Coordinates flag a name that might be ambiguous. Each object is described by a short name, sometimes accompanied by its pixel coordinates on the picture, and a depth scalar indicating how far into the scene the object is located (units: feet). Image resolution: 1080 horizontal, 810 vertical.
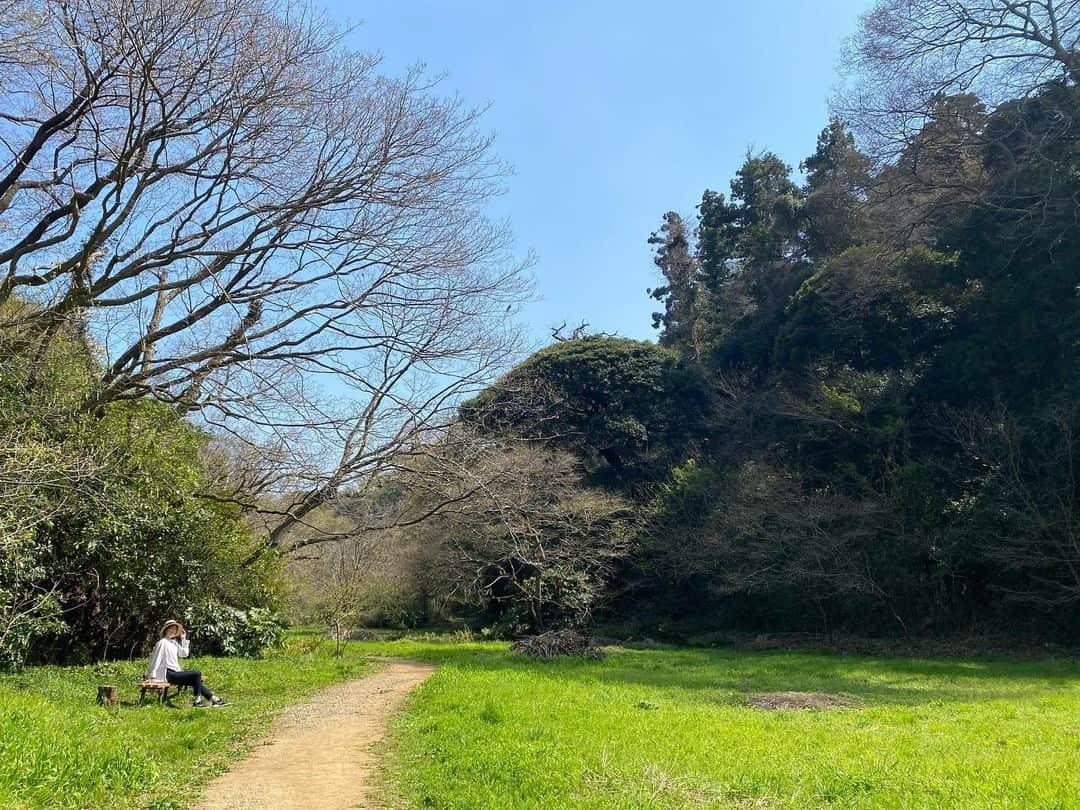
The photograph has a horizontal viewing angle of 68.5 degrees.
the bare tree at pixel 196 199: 30.19
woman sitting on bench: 32.30
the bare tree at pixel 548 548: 72.37
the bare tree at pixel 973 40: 63.05
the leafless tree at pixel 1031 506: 57.72
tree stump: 29.50
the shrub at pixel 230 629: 52.46
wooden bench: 31.83
